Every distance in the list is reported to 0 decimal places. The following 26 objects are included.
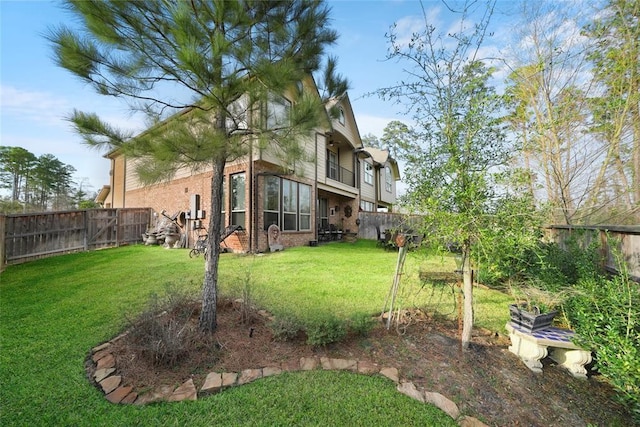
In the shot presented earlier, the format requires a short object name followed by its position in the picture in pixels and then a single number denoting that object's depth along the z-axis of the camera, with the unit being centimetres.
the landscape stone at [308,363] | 261
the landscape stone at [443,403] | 209
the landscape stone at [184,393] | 215
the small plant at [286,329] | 303
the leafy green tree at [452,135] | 273
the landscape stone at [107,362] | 254
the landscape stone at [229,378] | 235
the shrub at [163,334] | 257
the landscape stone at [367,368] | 257
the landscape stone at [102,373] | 238
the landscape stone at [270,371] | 251
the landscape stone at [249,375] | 241
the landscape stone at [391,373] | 248
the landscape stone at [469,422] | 197
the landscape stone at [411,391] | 224
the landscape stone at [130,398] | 211
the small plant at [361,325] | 315
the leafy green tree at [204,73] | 237
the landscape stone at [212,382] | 228
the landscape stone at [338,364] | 262
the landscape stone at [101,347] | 281
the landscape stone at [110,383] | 224
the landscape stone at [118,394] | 213
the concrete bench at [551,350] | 276
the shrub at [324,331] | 285
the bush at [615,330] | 212
